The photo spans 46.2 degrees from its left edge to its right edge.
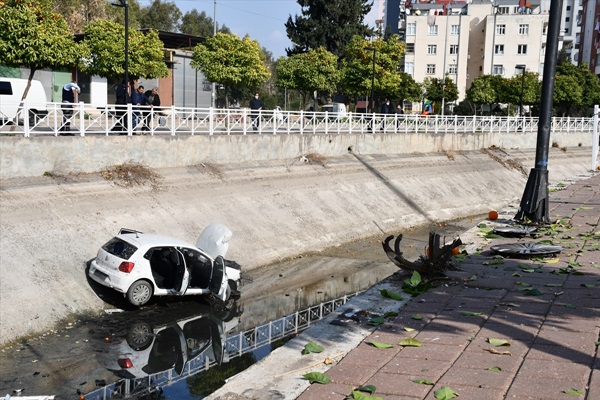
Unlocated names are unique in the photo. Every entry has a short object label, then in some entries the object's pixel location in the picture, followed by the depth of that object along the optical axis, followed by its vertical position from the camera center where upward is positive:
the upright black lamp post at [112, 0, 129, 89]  21.97 +1.72
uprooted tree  10.83 -2.41
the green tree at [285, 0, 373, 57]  68.56 +7.38
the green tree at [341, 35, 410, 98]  51.88 +2.56
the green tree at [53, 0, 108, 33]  58.22 +7.14
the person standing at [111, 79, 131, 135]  20.50 -0.40
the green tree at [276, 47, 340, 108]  50.72 +2.09
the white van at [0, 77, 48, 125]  25.89 +0.07
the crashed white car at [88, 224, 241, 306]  13.77 -3.47
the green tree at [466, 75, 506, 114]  66.38 +1.59
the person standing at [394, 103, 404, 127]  35.55 -0.64
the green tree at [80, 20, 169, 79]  33.44 +2.15
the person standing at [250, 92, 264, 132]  27.25 -0.27
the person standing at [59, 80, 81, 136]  18.92 -0.26
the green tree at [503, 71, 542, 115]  66.31 +1.69
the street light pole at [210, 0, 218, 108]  48.76 +0.29
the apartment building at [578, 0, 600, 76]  84.94 +9.52
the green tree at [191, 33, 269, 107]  41.12 +2.27
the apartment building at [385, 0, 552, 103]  78.25 +7.32
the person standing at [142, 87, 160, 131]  23.32 -0.07
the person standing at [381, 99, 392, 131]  37.19 -0.19
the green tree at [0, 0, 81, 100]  24.25 +1.97
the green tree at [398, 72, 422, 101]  64.24 +1.41
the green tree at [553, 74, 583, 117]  68.38 +1.90
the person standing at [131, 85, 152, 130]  21.20 -0.21
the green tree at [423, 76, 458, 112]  69.56 +1.50
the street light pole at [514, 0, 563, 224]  14.88 -0.85
